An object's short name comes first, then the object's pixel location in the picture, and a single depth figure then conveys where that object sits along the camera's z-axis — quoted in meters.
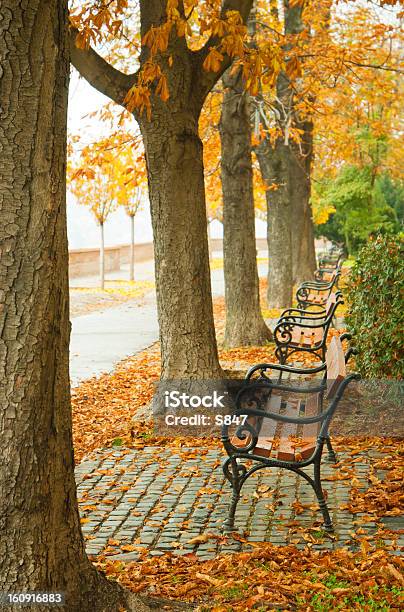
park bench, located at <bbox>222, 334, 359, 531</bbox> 5.84
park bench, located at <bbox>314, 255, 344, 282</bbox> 20.85
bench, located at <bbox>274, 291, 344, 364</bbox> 10.39
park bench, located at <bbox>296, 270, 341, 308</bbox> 15.48
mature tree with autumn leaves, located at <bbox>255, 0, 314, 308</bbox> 19.92
